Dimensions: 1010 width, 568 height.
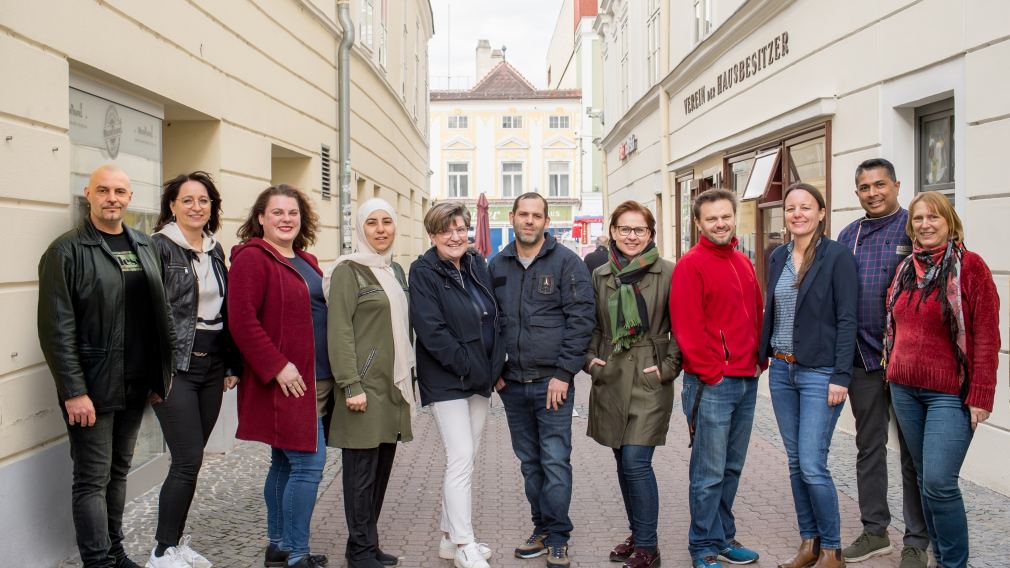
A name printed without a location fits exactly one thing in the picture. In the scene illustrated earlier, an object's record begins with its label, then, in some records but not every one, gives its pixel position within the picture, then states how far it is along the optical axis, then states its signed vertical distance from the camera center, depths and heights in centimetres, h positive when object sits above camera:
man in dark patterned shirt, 471 -49
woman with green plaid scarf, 462 -45
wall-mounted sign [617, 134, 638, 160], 2062 +325
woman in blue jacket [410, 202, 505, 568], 464 -33
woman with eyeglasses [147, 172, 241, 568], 445 -32
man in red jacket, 452 -33
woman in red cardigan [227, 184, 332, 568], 448 -36
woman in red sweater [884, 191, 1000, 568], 422 -32
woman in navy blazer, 447 -36
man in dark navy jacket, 474 -33
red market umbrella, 1208 +77
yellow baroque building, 5238 +790
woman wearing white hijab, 450 -43
